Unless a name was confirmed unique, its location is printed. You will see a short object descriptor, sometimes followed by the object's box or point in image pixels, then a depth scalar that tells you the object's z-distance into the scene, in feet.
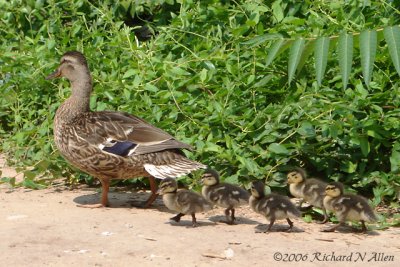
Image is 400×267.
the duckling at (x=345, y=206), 44.73
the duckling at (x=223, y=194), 46.98
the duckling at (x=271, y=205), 45.09
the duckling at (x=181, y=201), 46.39
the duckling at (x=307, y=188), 47.78
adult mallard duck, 50.75
